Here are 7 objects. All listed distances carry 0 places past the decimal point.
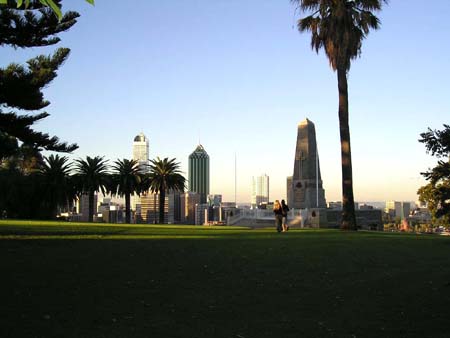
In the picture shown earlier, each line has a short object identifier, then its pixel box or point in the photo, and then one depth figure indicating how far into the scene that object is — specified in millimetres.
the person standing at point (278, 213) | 21141
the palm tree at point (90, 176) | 54781
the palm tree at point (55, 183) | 52125
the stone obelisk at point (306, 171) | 64062
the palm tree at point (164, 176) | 58625
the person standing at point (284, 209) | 21448
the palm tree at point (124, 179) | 58219
